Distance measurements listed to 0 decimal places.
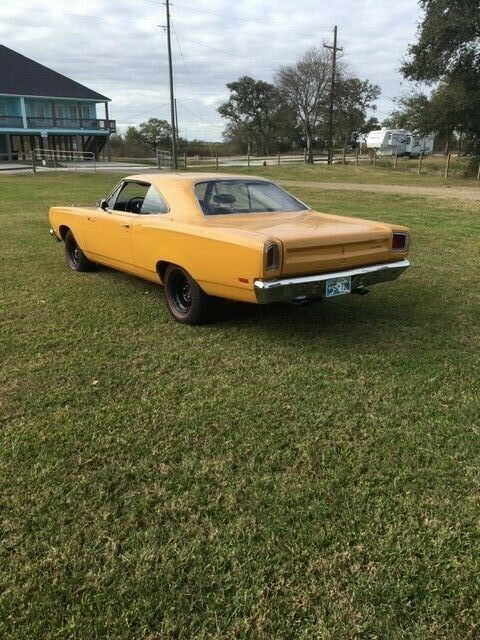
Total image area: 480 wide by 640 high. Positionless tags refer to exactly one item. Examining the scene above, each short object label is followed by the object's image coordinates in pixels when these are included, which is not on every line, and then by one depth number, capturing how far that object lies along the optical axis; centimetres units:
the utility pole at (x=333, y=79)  3879
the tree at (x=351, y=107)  5669
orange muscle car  410
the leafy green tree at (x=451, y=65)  2609
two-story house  4147
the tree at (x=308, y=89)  5466
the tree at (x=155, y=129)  6406
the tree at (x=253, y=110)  6956
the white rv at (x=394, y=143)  5219
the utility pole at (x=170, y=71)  3441
